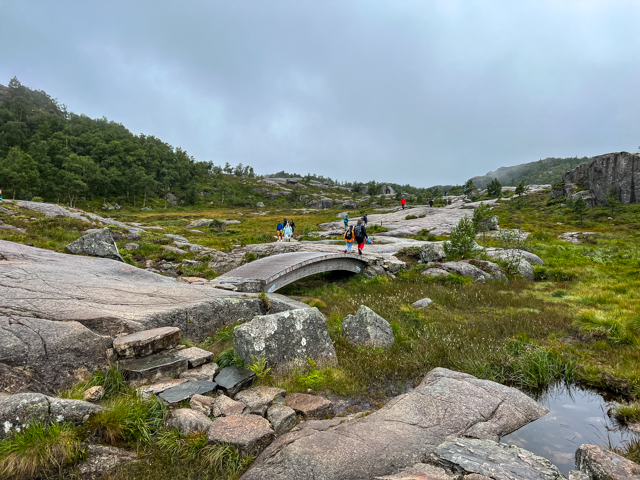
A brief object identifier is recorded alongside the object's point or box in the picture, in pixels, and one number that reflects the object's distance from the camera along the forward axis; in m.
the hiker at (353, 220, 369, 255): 24.05
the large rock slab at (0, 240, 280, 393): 6.30
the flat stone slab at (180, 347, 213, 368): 7.85
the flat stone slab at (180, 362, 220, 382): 7.39
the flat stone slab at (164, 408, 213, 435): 5.54
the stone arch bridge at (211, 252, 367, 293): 16.20
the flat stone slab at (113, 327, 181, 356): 7.38
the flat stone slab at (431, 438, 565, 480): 4.37
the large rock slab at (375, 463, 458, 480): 4.18
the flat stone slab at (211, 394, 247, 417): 6.15
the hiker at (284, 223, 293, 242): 35.28
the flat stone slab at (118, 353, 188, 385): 6.96
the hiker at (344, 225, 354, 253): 23.92
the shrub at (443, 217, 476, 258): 26.44
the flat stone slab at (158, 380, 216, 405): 6.30
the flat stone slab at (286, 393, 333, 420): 6.72
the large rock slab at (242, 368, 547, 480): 4.88
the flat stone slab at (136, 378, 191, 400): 6.36
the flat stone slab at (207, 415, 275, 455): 5.23
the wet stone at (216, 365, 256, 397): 7.01
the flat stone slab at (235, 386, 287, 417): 6.43
